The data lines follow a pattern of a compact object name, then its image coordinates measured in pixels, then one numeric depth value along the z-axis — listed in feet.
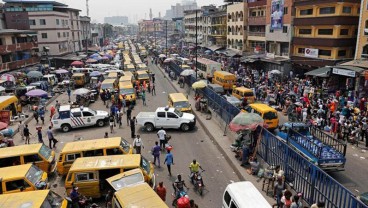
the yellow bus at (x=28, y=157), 49.37
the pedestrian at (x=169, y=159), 50.90
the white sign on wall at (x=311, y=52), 123.44
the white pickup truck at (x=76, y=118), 78.07
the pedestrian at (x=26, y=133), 69.62
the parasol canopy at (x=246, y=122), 52.85
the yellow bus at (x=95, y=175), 42.50
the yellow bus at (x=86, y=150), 49.60
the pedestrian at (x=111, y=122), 75.43
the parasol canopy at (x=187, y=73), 123.22
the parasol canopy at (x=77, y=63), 169.48
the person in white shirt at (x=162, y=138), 60.85
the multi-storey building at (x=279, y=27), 140.87
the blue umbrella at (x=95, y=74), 142.90
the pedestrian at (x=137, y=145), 57.11
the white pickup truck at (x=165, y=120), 74.28
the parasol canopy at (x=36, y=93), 98.26
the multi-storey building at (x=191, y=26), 314.96
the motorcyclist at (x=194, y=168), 47.39
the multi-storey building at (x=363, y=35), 100.48
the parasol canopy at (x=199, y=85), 98.99
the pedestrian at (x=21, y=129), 74.90
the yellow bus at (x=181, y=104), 83.46
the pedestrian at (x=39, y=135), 66.85
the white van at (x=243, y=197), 32.48
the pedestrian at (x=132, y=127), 70.90
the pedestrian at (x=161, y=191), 40.01
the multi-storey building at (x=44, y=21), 189.16
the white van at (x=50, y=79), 138.00
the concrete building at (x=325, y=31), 112.27
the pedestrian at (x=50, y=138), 64.90
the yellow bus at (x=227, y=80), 117.80
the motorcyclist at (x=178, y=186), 41.37
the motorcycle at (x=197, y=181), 45.55
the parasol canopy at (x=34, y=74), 128.91
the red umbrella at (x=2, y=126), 67.98
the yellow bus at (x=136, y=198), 31.78
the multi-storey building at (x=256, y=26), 170.50
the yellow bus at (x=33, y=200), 31.99
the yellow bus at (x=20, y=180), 40.86
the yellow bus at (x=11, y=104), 85.45
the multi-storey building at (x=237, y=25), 193.16
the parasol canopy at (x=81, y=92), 100.07
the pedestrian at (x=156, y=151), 53.72
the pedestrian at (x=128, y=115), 80.17
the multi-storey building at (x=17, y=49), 140.15
